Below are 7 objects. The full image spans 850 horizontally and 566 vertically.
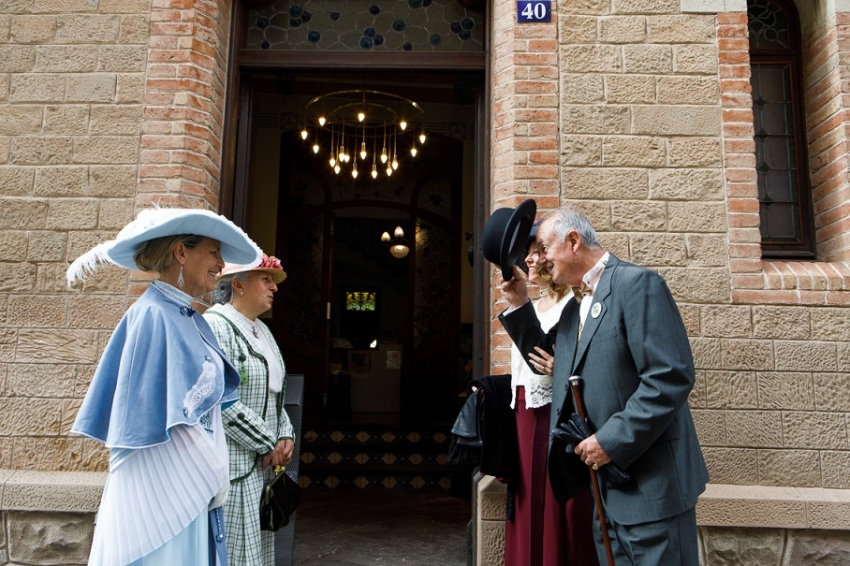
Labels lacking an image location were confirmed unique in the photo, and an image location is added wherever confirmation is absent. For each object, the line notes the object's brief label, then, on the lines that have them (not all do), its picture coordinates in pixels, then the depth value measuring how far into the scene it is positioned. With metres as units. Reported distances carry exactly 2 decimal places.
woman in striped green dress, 3.02
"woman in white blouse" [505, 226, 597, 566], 2.97
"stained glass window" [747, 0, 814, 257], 4.57
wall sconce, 11.52
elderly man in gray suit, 2.33
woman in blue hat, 2.23
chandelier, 8.70
